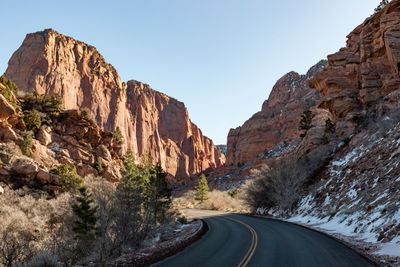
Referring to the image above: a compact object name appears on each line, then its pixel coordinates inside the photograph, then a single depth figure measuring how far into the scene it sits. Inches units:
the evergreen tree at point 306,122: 1920.6
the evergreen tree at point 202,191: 2498.8
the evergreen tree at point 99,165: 1792.0
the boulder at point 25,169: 1125.1
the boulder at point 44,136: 1567.4
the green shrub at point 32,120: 1534.2
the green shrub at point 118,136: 2289.2
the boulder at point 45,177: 1154.7
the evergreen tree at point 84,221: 672.4
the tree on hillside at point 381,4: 1796.4
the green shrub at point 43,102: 1762.1
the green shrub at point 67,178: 1219.2
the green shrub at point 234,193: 2398.6
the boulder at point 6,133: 1284.4
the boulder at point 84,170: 1644.2
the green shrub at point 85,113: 2052.7
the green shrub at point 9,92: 1465.3
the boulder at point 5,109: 1319.9
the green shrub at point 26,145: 1323.8
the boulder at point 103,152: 1952.4
